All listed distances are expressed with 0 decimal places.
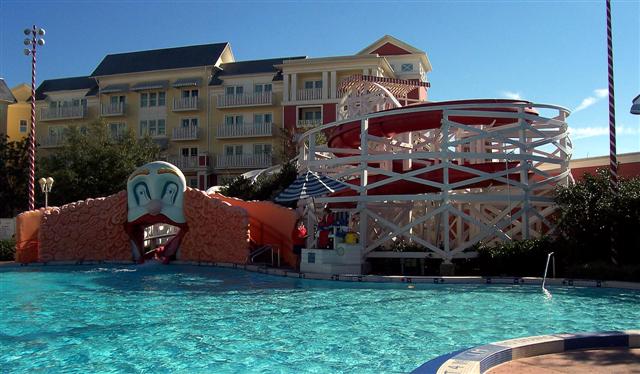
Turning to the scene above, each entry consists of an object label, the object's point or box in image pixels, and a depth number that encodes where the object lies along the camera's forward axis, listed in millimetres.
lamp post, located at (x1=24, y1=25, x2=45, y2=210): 25766
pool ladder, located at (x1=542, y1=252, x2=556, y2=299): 12649
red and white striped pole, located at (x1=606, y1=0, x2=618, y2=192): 14883
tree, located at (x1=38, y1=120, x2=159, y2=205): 33281
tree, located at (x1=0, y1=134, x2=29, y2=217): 38344
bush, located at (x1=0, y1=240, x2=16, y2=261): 25484
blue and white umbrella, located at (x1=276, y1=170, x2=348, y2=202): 16453
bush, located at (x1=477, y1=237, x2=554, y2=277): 14852
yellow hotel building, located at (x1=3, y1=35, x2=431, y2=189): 39250
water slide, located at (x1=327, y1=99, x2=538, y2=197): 17203
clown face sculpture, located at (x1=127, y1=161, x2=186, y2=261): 22234
